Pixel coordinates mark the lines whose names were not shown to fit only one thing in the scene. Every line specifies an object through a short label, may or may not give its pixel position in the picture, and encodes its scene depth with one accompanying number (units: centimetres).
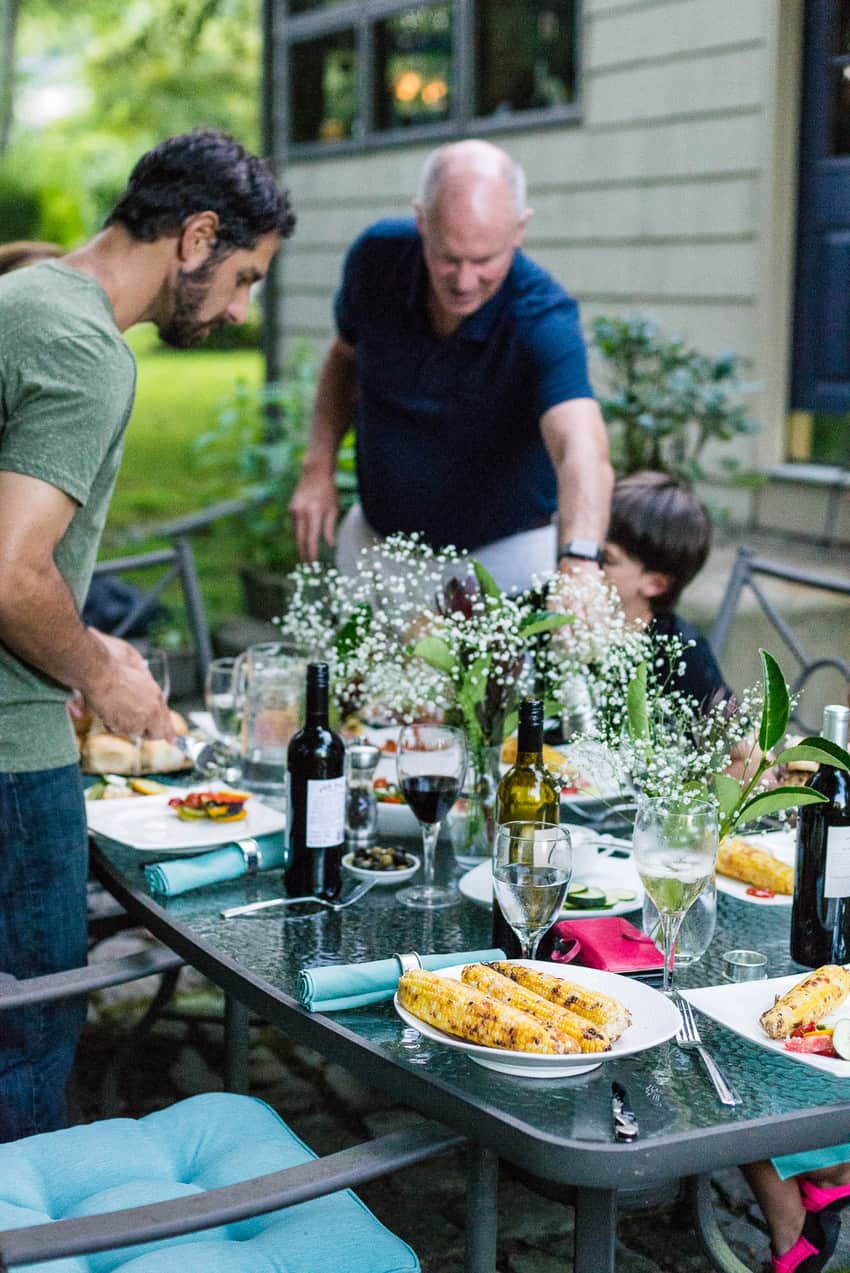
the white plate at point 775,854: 232
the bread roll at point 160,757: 295
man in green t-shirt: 220
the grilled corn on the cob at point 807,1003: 179
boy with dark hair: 334
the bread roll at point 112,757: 293
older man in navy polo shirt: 354
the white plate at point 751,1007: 175
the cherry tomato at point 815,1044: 177
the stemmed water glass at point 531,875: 193
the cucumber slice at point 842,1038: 175
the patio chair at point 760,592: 366
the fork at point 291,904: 221
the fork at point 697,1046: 165
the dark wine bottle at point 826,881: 203
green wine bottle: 214
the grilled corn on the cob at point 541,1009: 168
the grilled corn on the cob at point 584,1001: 173
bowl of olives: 235
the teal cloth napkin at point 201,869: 226
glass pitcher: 277
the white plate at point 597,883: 222
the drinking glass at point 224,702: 297
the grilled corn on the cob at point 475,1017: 169
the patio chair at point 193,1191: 152
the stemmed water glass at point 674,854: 193
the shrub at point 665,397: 573
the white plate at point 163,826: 246
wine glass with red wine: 230
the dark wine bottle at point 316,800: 223
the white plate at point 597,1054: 167
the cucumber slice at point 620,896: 225
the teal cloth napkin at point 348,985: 185
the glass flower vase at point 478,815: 249
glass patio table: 156
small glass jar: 254
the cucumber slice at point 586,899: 222
